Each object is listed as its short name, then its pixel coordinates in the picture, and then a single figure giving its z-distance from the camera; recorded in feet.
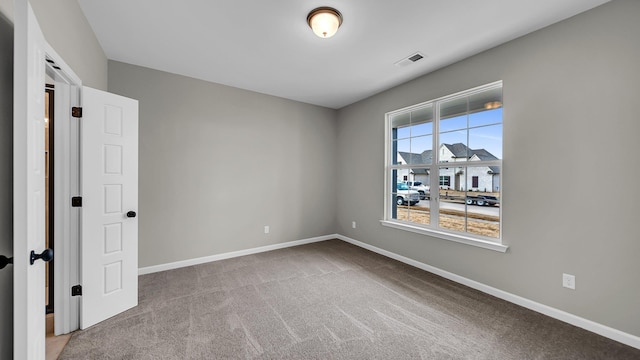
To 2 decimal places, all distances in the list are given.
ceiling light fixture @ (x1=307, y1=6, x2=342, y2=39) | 6.73
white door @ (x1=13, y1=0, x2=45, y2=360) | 3.17
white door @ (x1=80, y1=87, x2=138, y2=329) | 6.79
